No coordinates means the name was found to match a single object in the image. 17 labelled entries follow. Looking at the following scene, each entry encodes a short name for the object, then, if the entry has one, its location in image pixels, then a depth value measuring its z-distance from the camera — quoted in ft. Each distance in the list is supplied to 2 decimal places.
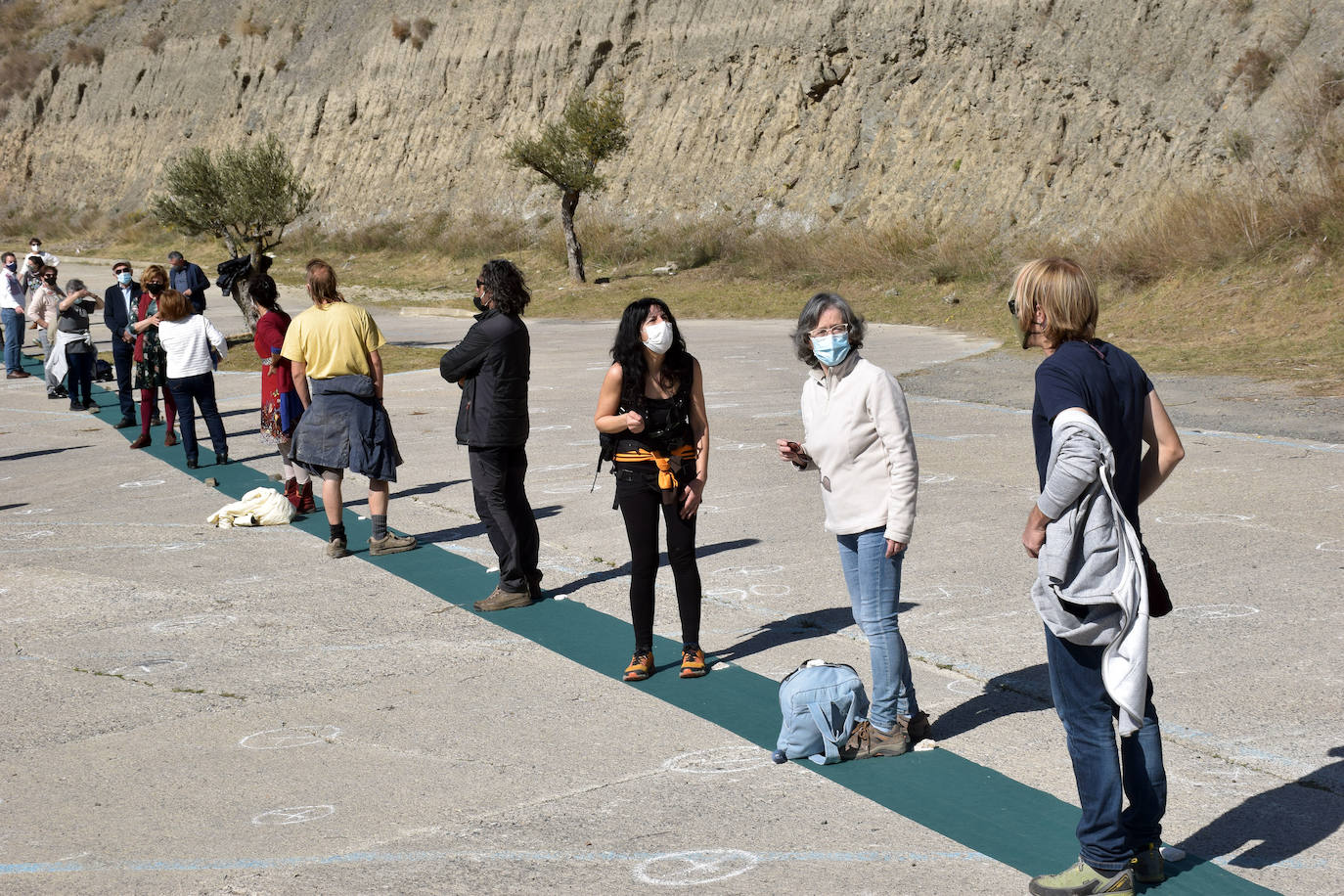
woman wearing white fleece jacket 16.26
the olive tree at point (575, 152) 123.95
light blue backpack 16.51
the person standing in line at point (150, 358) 43.11
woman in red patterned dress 33.83
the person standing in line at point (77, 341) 55.01
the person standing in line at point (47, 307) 59.98
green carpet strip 13.88
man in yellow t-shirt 28.40
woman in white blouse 39.68
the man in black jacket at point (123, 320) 49.37
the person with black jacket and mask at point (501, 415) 24.64
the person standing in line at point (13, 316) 66.54
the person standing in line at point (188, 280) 60.13
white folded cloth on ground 32.68
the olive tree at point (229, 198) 90.68
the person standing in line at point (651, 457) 19.74
